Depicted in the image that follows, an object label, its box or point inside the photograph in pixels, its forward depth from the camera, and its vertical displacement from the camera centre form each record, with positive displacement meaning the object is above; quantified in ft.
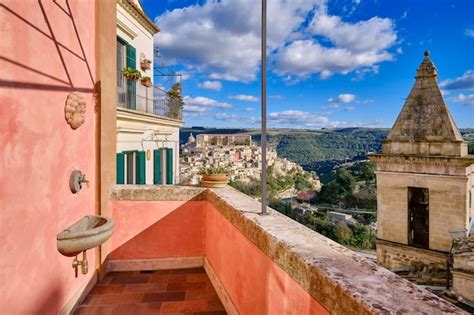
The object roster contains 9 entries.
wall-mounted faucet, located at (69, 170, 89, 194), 8.75 -0.86
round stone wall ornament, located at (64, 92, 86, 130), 8.55 +1.27
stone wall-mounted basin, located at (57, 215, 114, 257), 7.47 -2.19
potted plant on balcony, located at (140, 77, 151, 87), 26.16 +6.36
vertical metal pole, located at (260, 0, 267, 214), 7.59 +1.54
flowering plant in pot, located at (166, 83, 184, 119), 31.22 +5.60
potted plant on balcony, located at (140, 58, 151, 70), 28.37 +8.54
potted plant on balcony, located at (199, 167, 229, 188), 12.28 -1.04
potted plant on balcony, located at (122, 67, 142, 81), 22.90 +6.17
